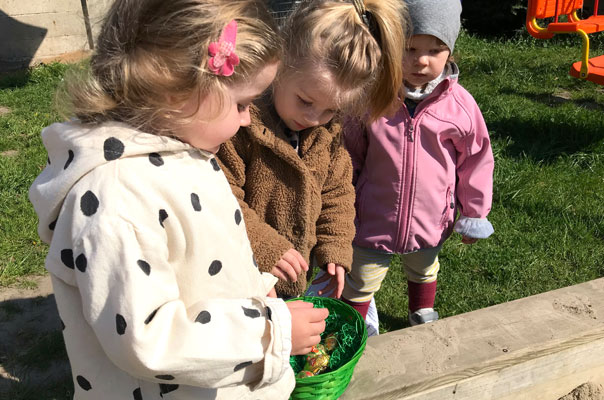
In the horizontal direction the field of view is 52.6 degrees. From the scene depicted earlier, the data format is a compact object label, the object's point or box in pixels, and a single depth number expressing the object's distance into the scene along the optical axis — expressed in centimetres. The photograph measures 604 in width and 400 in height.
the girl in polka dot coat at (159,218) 117
